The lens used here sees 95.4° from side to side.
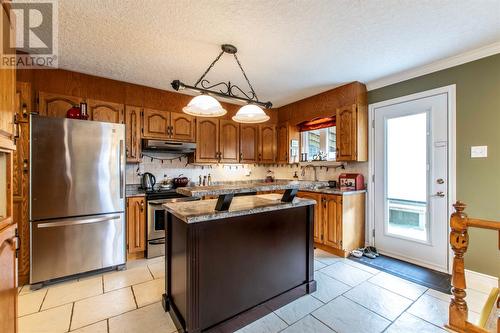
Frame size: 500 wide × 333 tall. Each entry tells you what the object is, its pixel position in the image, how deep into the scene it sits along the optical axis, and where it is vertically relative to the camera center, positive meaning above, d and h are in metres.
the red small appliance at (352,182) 3.52 -0.26
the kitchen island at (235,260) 1.68 -0.80
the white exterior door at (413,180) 2.79 -0.20
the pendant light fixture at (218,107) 2.08 +0.58
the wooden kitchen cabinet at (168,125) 3.49 +0.65
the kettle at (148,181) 3.53 -0.23
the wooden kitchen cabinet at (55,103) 2.79 +0.80
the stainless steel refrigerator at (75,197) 2.40 -0.34
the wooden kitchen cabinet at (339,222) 3.24 -0.85
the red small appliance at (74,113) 2.77 +0.65
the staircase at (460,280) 1.60 -0.83
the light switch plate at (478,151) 2.46 +0.15
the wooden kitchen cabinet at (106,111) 3.07 +0.76
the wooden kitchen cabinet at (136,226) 3.10 -0.83
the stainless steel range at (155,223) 3.24 -0.83
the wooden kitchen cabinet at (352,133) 3.39 +0.50
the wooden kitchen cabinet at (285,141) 4.62 +0.51
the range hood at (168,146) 3.39 +0.31
